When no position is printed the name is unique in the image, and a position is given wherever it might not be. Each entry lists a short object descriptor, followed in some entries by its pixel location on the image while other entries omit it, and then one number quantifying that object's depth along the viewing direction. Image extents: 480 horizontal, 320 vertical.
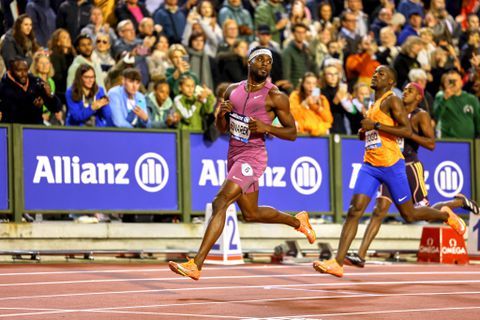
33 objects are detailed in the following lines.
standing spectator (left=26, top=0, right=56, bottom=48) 22.31
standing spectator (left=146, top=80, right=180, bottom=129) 21.50
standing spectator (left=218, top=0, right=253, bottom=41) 24.95
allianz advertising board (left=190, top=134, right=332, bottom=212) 21.53
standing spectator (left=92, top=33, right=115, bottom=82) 22.02
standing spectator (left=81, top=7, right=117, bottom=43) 22.48
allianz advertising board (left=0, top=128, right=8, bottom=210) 19.69
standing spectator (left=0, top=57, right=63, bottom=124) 19.48
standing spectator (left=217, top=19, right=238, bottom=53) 23.77
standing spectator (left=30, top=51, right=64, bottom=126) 20.25
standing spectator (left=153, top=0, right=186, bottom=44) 24.52
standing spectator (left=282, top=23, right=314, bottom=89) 24.39
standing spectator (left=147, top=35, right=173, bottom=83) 22.58
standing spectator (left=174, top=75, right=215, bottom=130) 21.55
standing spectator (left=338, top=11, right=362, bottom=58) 26.56
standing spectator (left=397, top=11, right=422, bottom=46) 28.56
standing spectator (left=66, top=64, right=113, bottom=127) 20.22
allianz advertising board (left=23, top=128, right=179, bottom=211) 19.98
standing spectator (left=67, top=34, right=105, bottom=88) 20.83
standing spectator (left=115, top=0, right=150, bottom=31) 24.03
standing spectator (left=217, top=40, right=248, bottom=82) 23.23
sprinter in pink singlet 14.19
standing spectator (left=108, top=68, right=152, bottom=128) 20.64
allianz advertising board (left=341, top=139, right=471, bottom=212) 23.09
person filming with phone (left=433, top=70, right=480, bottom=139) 24.98
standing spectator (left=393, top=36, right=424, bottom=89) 25.88
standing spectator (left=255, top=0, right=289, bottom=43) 26.03
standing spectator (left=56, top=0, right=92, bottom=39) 22.61
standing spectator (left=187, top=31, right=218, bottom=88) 23.09
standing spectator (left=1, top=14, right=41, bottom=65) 20.61
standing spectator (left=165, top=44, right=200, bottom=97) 22.12
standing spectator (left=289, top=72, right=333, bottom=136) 22.44
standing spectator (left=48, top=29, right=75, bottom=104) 21.11
